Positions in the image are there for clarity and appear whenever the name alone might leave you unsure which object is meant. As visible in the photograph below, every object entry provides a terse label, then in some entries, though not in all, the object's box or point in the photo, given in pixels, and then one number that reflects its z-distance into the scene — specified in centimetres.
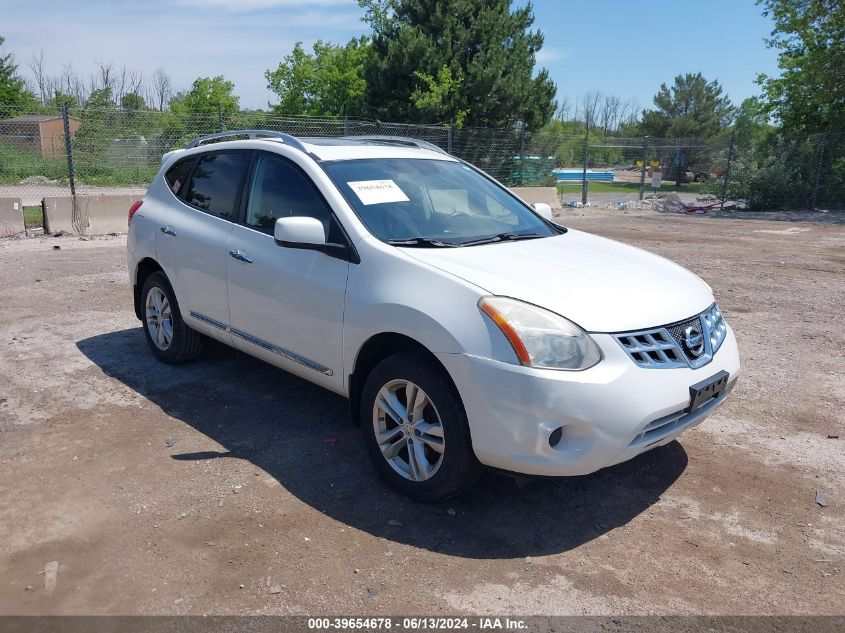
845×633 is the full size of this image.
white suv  315
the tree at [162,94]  6496
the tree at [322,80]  3141
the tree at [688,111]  5041
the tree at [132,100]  5566
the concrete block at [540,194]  2012
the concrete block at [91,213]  1267
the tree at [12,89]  4103
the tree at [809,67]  2291
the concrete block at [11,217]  1239
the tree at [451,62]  2478
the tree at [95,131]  1694
